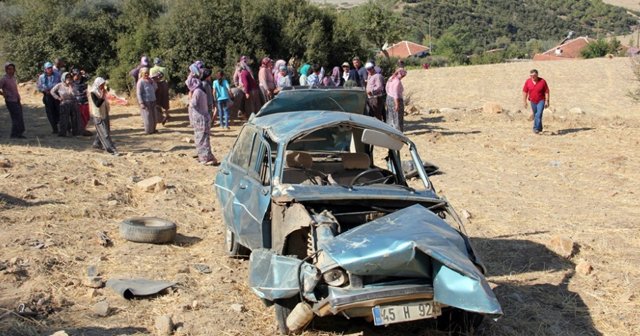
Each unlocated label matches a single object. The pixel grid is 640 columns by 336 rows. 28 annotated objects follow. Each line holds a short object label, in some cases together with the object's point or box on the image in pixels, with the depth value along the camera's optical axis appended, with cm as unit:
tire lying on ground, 842
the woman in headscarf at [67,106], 1593
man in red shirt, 1766
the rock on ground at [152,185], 1112
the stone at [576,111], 2398
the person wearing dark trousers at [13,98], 1563
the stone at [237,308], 633
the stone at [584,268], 764
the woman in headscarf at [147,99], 1658
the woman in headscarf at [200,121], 1312
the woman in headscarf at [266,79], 1842
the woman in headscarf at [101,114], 1341
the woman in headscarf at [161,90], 1791
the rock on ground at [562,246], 818
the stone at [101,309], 618
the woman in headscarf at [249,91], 1861
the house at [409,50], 7844
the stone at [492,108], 2306
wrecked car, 507
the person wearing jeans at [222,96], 1784
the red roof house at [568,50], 6406
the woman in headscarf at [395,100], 1627
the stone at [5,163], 1161
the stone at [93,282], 688
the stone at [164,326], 584
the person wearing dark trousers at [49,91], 1677
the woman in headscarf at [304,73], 1948
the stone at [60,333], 542
